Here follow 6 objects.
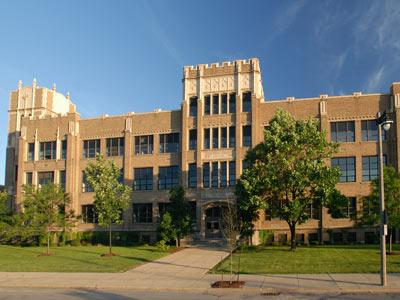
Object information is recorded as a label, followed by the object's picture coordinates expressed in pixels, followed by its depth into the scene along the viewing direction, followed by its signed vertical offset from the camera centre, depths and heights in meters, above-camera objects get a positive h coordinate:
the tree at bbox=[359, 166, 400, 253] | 33.97 -0.14
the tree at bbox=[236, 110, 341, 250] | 36.16 +1.89
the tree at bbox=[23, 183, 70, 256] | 44.50 -0.90
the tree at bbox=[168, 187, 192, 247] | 44.06 -1.28
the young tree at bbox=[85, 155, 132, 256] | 38.69 +0.48
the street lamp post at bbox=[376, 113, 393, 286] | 19.64 -0.67
